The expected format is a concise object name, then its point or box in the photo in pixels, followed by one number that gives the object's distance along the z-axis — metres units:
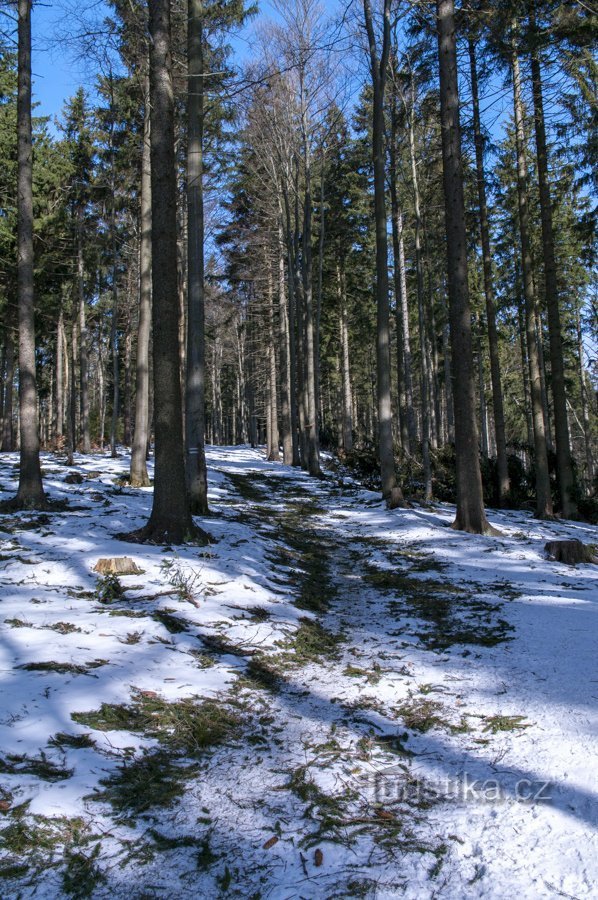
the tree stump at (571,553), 7.60
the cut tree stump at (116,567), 5.77
